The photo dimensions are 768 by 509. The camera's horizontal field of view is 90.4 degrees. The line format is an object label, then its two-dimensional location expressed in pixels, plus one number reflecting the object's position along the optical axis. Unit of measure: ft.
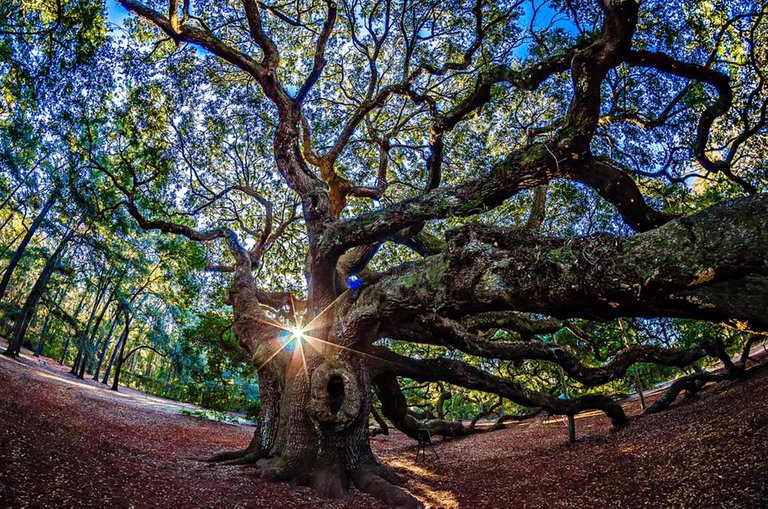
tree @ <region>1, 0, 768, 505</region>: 13.47
